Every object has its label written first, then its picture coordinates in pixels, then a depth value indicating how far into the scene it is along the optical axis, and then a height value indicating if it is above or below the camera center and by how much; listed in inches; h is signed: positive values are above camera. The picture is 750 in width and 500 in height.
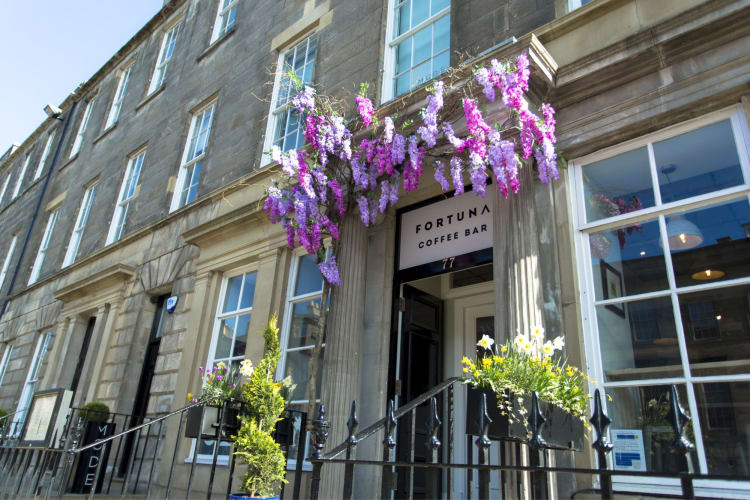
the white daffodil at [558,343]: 149.1 +36.4
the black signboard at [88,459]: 281.6 -5.1
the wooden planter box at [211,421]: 208.1 +13.6
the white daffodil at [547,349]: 141.9 +32.7
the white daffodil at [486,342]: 152.1 +36.0
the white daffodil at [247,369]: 214.4 +34.7
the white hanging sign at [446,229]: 215.9 +98.9
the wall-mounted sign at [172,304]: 355.6 +95.4
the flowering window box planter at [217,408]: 209.6 +18.5
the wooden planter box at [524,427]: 125.8 +11.9
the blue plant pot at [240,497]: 180.7 -12.2
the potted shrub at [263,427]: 186.1 +11.4
